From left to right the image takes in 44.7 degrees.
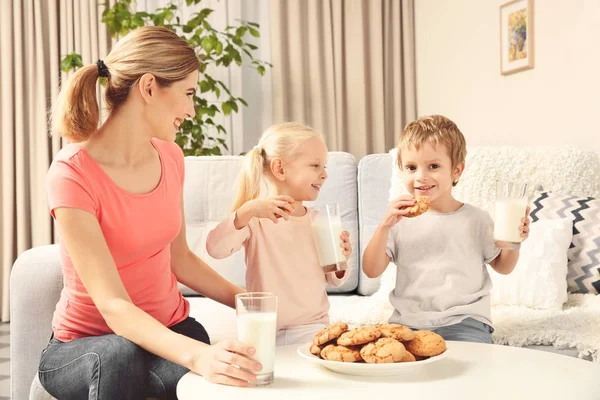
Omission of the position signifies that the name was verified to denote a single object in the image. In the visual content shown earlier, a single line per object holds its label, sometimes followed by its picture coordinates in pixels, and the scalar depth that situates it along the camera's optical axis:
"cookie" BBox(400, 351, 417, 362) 1.29
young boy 2.01
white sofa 2.43
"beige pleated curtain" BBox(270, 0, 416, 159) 4.80
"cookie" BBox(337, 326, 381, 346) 1.30
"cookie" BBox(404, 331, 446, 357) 1.32
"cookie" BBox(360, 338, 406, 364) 1.27
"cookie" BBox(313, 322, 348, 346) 1.34
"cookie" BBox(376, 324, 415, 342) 1.32
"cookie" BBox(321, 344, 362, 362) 1.29
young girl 1.98
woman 1.44
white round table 1.18
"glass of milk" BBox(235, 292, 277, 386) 1.23
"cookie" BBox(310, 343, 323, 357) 1.35
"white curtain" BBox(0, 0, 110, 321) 4.80
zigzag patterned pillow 2.42
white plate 1.26
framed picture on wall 3.35
